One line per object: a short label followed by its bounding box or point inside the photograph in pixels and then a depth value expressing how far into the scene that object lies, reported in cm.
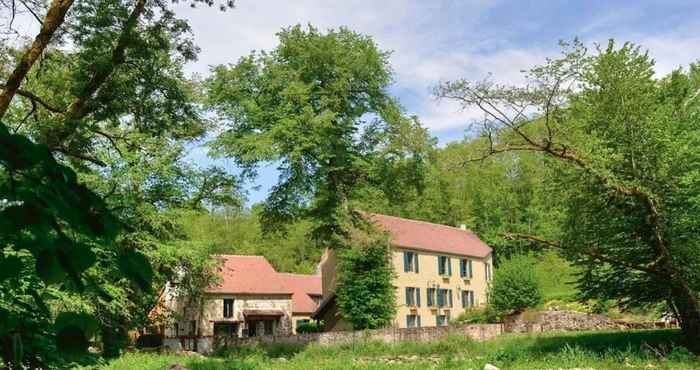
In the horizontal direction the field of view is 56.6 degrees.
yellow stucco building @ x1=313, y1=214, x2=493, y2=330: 4241
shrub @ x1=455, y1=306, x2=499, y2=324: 3984
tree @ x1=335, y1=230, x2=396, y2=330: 3519
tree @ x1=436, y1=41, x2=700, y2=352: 1798
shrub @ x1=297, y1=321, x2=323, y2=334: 4525
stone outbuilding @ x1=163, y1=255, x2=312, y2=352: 4478
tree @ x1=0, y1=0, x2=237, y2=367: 155
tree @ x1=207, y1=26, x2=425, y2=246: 3366
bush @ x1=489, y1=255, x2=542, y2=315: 3853
